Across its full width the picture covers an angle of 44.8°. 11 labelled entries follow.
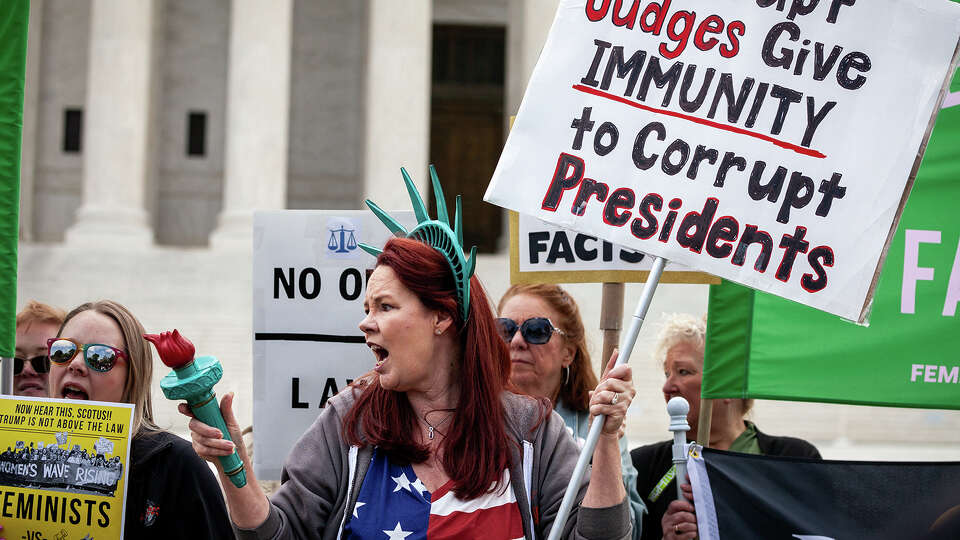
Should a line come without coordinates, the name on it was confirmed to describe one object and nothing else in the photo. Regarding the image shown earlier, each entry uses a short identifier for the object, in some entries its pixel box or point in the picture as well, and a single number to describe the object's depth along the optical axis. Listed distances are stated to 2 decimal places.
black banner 4.24
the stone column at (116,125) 26.62
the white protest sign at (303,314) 5.29
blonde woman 3.81
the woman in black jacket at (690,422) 5.19
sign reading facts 5.56
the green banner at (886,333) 4.88
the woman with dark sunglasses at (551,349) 5.08
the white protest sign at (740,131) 3.82
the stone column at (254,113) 26.81
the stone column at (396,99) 26.94
